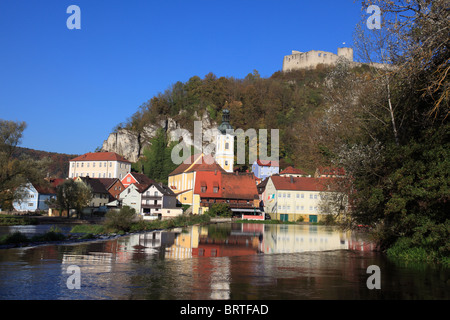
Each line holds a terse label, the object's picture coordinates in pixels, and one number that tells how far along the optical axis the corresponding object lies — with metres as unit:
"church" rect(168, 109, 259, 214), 84.12
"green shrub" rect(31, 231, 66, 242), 28.21
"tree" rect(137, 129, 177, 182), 113.50
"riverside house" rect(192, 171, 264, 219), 83.00
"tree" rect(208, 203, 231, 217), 75.56
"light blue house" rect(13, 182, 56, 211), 83.21
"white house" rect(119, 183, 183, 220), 77.31
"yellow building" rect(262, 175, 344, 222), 81.88
